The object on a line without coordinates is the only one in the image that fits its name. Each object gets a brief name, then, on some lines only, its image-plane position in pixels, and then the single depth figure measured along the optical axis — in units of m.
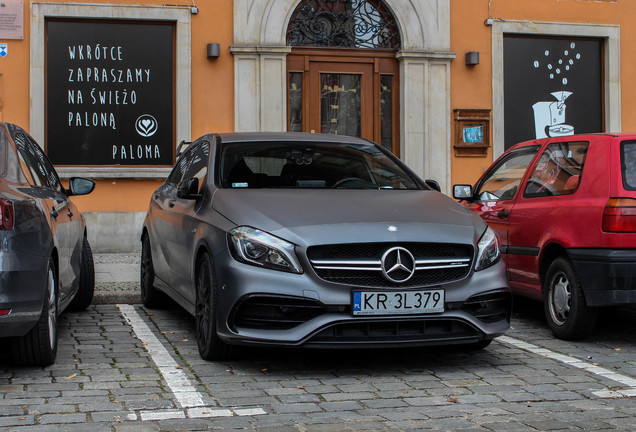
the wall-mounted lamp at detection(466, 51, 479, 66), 14.14
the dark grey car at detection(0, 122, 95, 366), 4.95
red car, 6.18
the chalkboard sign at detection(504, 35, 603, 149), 14.57
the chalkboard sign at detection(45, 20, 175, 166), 13.05
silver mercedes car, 5.21
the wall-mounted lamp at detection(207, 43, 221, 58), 13.25
